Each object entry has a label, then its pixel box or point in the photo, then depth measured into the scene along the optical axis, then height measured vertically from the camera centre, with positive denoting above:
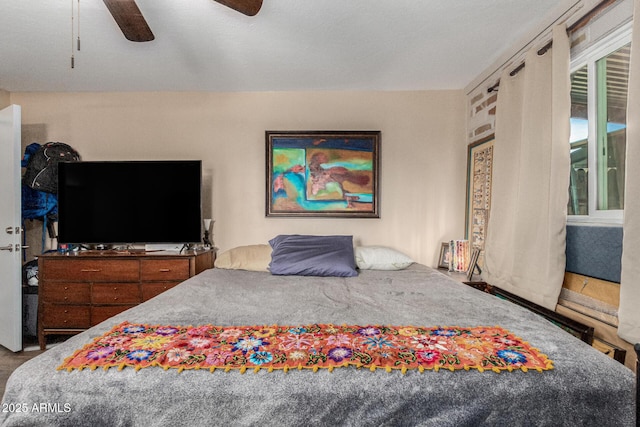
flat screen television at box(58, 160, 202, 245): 3.02 +0.09
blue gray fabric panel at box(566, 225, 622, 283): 1.57 -0.19
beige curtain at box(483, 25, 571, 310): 1.79 +0.21
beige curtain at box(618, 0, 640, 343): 1.32 -0.01
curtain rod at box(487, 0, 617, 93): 1.63 +1.01
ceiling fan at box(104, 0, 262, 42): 1.43 +0.89
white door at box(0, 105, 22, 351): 2.63 -0.11
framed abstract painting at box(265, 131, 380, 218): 3.23 +0.40
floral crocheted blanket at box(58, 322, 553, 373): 1.09 -0.49
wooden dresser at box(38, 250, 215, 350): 2.79 -0.61
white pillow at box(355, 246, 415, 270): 2.80 -0.40
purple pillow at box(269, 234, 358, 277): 2.56 -0.35
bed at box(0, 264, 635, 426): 0.97 -0.55
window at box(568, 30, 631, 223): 1.65 +0.44
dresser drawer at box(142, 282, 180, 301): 2.79 -0.65
